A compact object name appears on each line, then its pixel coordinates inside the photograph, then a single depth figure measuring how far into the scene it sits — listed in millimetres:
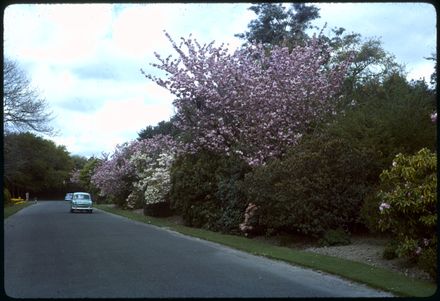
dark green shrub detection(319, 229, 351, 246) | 15094
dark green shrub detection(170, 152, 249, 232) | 20328
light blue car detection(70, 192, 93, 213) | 39969
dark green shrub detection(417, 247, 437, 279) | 9344
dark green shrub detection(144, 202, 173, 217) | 32969
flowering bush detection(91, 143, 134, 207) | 43875
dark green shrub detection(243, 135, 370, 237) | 15555
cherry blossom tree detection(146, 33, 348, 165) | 20328
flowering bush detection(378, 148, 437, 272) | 10062
